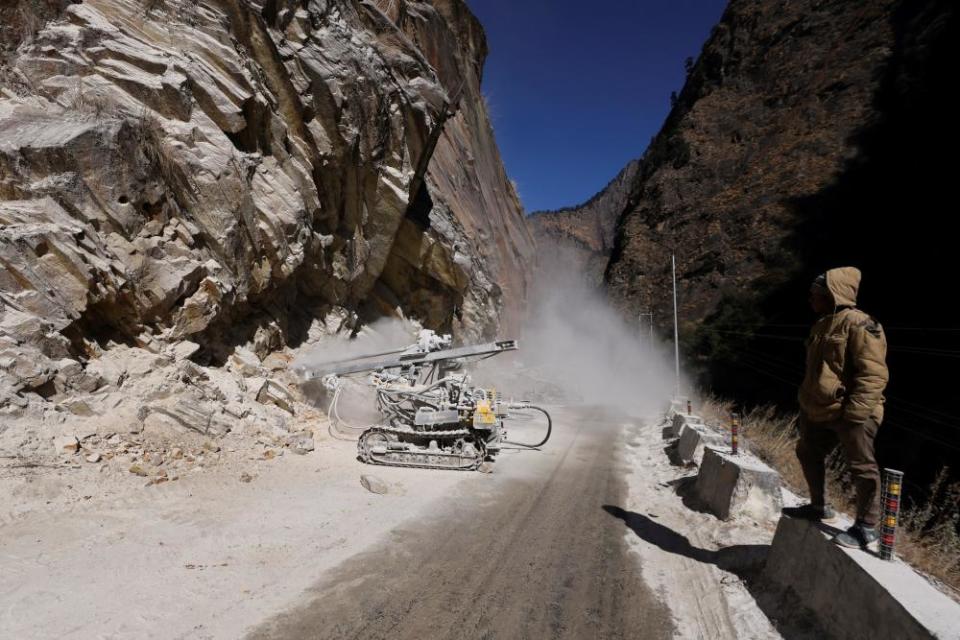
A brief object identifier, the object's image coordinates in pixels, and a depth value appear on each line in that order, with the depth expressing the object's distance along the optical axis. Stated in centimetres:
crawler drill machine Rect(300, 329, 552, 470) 769
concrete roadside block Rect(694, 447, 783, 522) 502
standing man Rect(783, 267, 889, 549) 311
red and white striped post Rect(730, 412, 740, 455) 600
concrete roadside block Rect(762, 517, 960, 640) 233
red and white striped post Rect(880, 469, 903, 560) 289
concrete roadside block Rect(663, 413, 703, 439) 1007
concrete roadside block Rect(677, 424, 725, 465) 752
